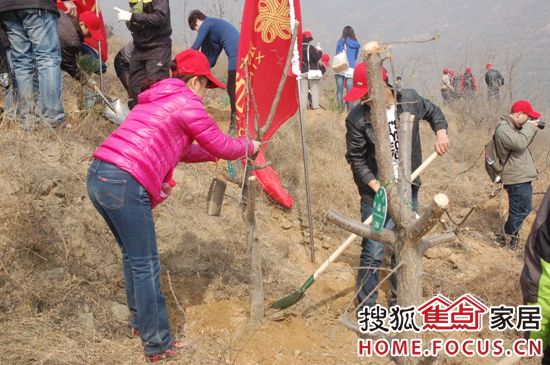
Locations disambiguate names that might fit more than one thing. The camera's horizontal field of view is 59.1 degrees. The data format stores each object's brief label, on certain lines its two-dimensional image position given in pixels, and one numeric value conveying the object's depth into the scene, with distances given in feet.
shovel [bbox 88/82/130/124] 15.20
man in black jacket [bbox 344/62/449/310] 10.19
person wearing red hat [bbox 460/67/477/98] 33.76
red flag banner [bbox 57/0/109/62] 16.25
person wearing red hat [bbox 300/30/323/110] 25.60
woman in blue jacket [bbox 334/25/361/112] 29.40
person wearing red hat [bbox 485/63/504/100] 30.55
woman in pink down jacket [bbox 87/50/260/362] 7.42
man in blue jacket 17.38
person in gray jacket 14.94
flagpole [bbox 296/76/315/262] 13.12
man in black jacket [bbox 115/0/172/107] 13.70
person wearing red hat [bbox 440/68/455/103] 35.19
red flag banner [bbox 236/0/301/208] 12.76
